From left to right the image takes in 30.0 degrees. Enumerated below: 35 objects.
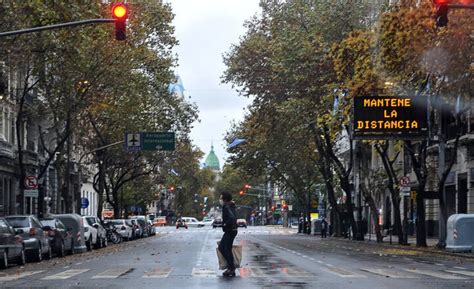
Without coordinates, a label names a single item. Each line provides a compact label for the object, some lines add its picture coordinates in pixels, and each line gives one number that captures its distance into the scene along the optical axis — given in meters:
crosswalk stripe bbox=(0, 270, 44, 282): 20.31
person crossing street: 19.58
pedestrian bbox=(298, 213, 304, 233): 87.78
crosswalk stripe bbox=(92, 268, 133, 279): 20.25
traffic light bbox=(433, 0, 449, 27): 19.94
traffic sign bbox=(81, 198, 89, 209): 63.03
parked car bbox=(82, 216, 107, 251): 41.09
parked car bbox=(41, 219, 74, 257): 32.88
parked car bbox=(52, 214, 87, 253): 37.30
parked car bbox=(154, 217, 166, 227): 134.65
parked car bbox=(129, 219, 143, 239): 61.72
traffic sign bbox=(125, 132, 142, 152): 52.91
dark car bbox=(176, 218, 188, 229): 112.75
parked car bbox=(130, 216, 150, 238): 67.19
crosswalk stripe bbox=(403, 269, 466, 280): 20.10
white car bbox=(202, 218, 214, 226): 131.25
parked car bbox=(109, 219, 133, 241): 56.41
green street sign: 54.62
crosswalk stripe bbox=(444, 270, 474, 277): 21.55
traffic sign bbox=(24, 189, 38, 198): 42.41
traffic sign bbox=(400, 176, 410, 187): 43.75
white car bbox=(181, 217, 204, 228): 122.94
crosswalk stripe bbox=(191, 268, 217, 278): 20.09
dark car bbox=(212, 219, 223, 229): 109.78
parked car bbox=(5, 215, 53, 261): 28.69
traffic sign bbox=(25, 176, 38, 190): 42.09
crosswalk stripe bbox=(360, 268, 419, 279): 20.13
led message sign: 34.31
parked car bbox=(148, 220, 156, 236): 74.00
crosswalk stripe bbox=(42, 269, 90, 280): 20.07
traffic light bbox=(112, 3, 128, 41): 21.92
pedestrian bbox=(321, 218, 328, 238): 66.44
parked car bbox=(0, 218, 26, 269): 24.83
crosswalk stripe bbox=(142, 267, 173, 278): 20.02
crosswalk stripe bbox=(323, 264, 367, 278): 20.07
